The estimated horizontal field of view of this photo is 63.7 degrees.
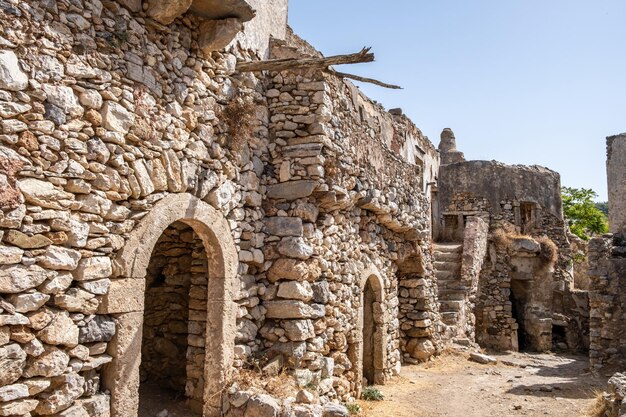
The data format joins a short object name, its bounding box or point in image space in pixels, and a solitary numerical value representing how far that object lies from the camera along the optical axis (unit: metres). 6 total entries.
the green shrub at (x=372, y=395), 7.85
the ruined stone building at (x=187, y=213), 3.74
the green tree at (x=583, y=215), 24.58
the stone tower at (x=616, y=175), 18.55
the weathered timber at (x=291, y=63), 5.79
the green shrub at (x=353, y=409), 6.87
